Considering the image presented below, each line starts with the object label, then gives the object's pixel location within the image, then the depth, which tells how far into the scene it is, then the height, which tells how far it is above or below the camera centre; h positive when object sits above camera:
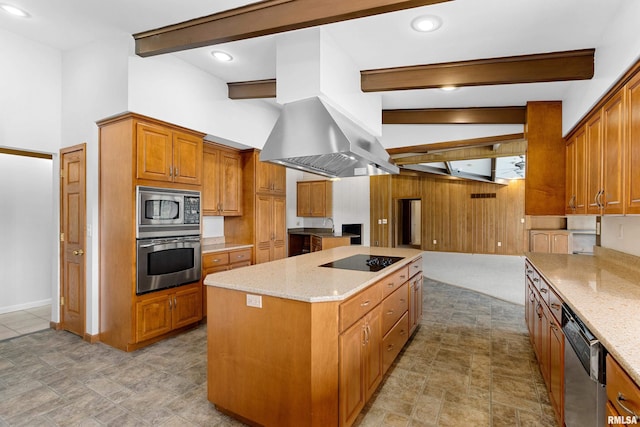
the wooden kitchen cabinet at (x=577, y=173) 2.78 +0.35
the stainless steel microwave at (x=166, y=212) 3.13 +0.00
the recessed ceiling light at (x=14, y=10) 2.60 +1.69
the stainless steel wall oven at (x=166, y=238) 3.14 -0.28
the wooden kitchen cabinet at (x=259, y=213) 4.61 -0.02
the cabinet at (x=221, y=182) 4.20 +0.41
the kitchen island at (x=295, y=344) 1.75 -0.80
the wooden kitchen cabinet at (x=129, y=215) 3.09 -0.03
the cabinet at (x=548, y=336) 1.89 -0.87
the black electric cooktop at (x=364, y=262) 2.65 -0.46
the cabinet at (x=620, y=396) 1.00 -0.63
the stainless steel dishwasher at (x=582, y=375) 1.27 -0.74
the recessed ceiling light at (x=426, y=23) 2.24 +1.36
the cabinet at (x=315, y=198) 6.88 +0.29
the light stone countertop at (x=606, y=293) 1.15 -0.46
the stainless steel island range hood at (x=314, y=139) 2.38 +0.56
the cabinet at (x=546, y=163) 3.40 +0.52
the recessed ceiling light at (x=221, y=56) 3.10 +1.55
